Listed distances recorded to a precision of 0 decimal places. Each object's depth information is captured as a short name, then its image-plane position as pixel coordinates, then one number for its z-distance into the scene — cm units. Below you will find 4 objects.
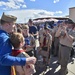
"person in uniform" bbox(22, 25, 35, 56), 221
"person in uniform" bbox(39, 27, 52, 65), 263
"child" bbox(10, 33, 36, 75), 103
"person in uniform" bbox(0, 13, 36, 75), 93
